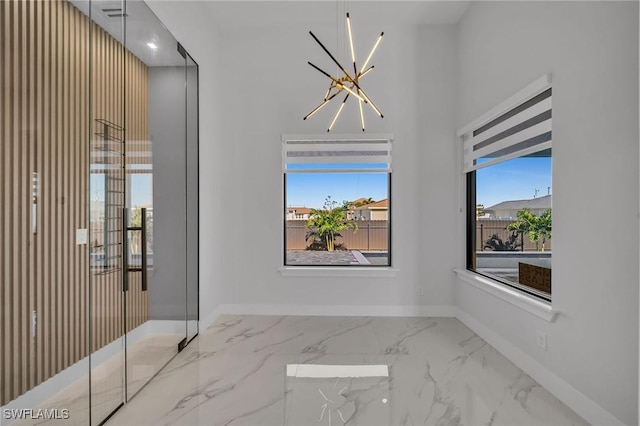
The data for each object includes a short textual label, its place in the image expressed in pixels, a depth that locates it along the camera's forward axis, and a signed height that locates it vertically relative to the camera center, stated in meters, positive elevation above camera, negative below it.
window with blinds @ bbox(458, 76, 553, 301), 2.38 +0.20
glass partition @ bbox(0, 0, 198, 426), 1.43 +0.03
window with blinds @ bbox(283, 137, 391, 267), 3.77 +0.14
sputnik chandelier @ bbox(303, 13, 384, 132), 2.29 +0.94
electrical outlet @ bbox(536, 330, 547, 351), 2.25 -0.89
